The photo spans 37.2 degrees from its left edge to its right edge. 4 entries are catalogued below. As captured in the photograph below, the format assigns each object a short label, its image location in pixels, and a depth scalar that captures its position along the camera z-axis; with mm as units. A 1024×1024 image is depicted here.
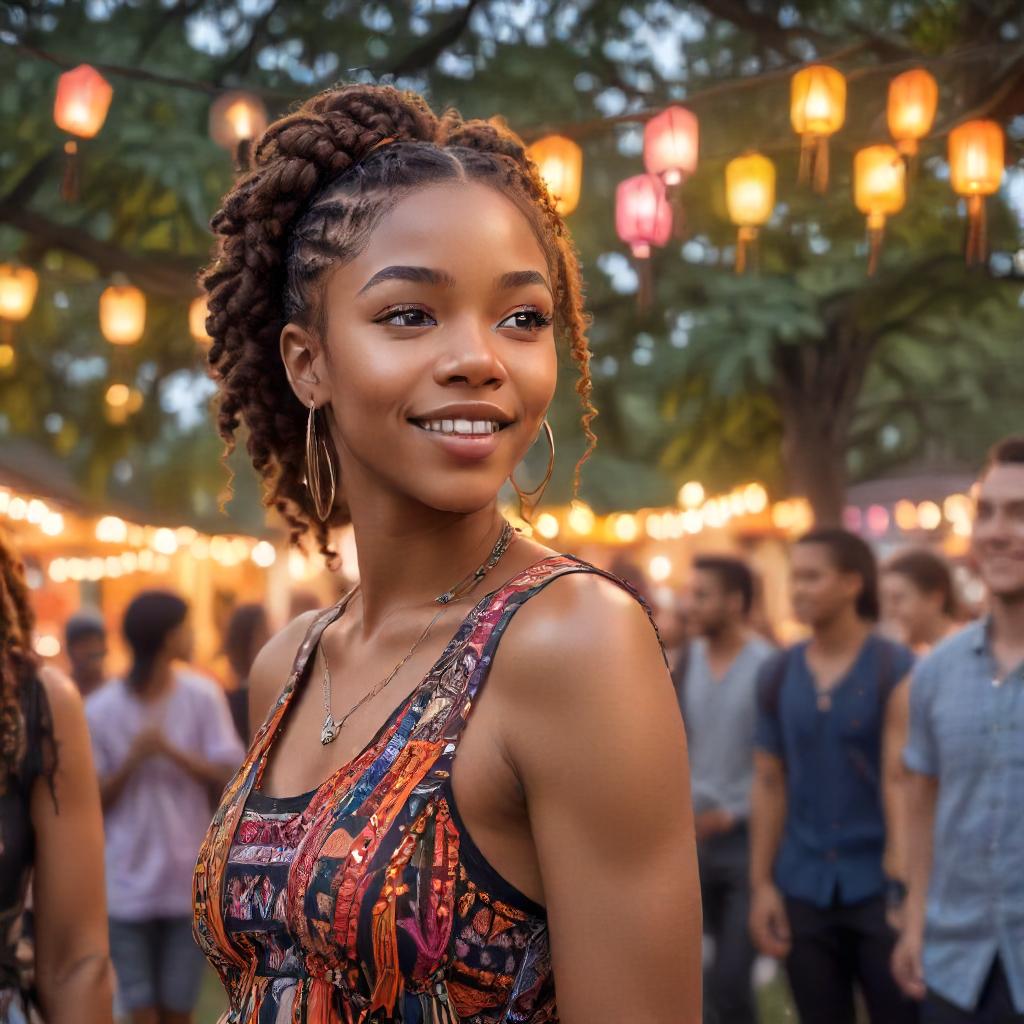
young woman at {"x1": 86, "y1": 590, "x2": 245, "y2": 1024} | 5516
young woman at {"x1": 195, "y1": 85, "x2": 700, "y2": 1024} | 1512
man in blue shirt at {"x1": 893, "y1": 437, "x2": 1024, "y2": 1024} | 3807
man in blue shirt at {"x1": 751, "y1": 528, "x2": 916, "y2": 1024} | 5059
